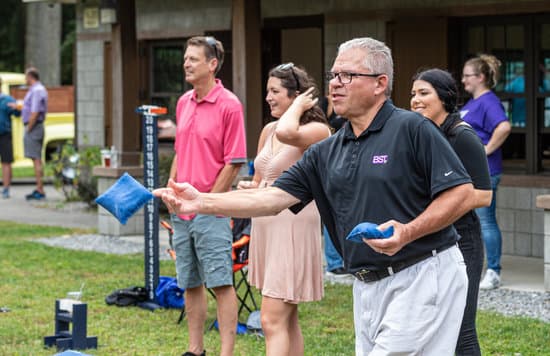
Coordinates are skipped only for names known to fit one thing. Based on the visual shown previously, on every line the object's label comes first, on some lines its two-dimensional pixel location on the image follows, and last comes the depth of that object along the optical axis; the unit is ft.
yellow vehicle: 130.87
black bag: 49.92
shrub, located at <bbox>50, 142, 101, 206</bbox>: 92.01
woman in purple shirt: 48.88
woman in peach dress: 32.96
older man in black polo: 22.65
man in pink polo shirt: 36.81
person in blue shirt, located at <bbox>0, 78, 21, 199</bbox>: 102.20
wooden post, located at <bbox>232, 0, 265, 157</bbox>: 66.52
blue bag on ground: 49.05
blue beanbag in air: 24.03
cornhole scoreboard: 47.75
